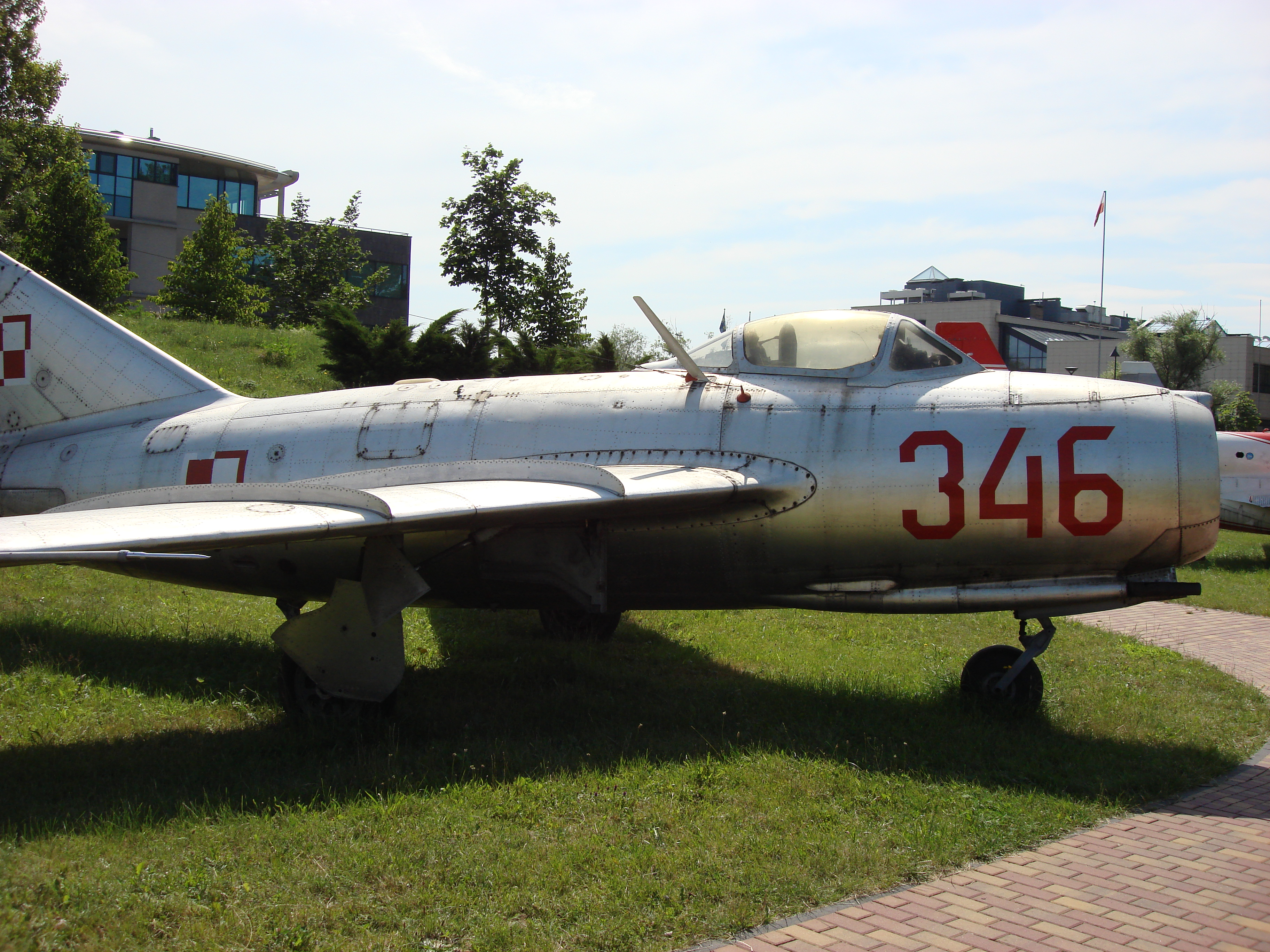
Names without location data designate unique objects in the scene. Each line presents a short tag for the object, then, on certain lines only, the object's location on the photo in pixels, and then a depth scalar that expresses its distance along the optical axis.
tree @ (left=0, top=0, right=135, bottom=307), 31.81
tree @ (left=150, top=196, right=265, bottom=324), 38.69
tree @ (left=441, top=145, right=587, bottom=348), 27.38
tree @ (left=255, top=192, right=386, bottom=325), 43.97
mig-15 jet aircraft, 6.59
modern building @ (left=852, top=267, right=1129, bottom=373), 68.12
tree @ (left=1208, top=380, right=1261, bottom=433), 52.72
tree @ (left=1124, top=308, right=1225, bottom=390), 51.44
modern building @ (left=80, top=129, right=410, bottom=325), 57.22
